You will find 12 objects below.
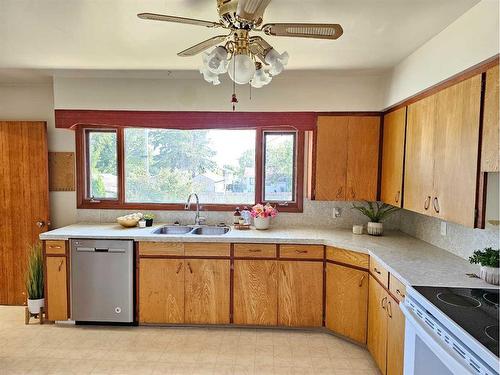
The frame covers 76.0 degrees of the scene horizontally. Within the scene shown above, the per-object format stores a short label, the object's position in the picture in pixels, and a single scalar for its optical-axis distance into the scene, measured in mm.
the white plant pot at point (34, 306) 3090
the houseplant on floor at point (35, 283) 3094
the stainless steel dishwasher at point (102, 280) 2979
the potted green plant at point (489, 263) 1845
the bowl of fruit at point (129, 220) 3312
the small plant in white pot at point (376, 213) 3131
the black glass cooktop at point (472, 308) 1257
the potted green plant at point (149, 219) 3422
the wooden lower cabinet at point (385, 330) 2043
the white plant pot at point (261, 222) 3307
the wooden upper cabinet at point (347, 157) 3195
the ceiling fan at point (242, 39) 1480
